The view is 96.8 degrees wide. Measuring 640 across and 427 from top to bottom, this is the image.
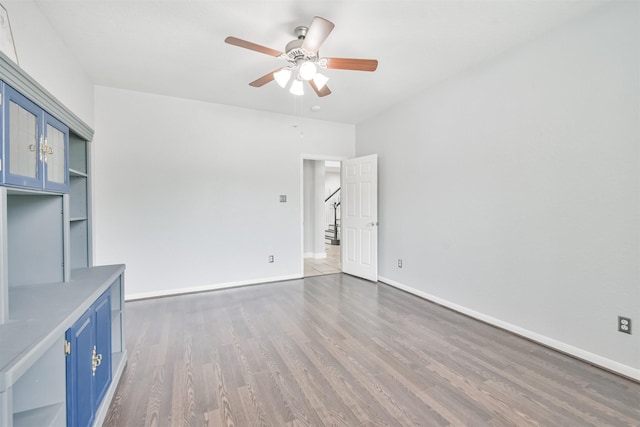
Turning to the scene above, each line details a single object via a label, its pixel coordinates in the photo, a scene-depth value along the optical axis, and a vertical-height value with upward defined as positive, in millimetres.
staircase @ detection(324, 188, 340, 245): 8539 -263
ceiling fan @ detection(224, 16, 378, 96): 2006 +1221
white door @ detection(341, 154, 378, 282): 4523 -82
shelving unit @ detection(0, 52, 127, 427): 1142 -440
